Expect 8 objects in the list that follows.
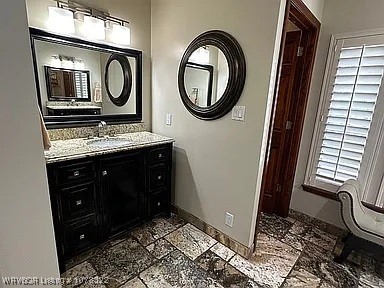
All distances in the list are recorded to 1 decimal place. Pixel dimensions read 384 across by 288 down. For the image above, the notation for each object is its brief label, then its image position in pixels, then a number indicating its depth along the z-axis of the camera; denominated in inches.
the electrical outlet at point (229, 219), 81.0
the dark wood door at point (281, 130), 94.3
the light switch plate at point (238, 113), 71.5
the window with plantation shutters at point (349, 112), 78.0
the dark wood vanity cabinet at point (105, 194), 64.8
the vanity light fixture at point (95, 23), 73.8
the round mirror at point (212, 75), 70.7
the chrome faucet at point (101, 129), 87.3
